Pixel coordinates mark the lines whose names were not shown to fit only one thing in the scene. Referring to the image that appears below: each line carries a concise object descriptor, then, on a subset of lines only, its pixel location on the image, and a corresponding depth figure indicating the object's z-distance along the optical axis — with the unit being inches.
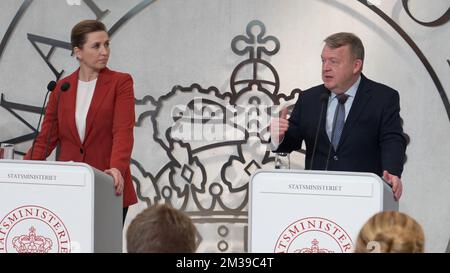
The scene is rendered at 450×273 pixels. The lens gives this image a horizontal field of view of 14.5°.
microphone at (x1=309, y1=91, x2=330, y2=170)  291.8
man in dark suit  306.4
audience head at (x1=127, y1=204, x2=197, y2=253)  163.9
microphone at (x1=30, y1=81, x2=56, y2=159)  295.1
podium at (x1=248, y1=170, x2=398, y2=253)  254.2
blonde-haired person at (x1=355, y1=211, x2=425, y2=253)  157.6
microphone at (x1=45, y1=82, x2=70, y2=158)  303.3
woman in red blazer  309.6
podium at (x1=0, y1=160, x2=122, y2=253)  260.6
